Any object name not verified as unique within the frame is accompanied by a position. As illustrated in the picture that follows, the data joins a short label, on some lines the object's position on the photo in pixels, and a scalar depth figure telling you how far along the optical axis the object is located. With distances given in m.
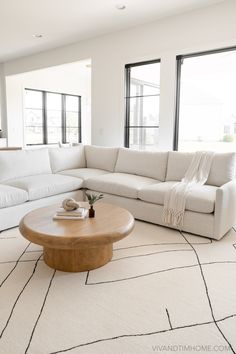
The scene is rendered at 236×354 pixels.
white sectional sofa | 2.94
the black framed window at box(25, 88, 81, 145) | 7.67
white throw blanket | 3.03
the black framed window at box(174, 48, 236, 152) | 4.05
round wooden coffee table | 2.02
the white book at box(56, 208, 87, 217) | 2.44
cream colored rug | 1.51
